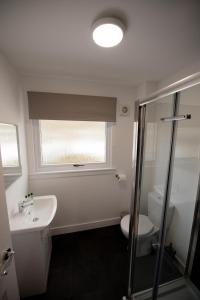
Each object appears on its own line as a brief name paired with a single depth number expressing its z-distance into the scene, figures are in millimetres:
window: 1959
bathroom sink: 1229
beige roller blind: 1775
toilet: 1567
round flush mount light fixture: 886
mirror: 1229
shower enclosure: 1267
